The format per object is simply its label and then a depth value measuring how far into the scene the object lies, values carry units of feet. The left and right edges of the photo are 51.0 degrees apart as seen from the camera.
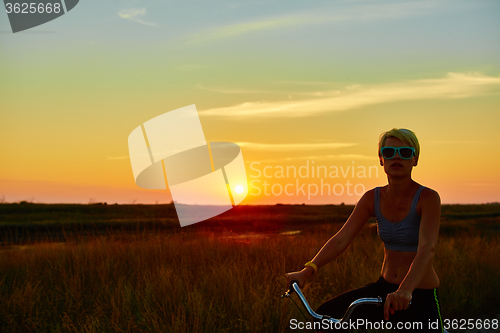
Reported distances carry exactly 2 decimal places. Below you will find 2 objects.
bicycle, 8.77
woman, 9.50
